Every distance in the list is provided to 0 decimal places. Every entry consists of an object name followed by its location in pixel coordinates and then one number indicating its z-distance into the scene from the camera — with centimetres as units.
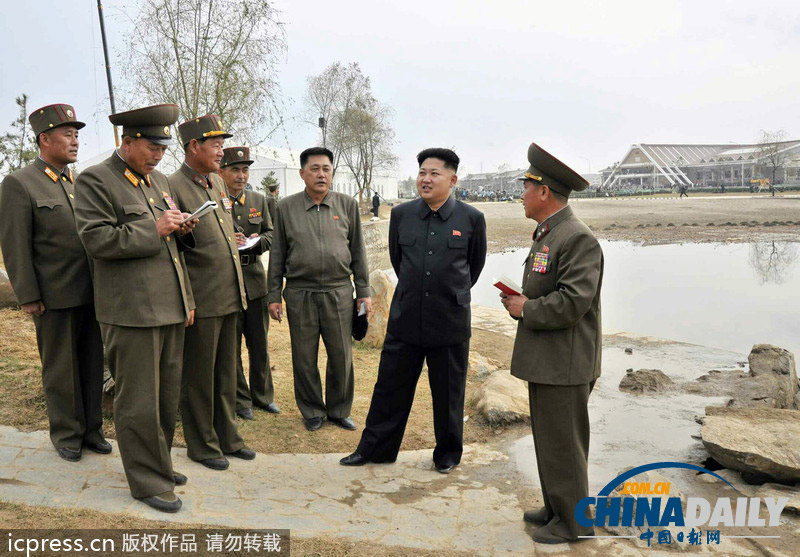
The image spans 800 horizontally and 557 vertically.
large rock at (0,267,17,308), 780
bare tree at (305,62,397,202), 3359
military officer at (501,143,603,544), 324
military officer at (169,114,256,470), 418
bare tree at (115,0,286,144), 916
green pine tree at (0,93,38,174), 1427
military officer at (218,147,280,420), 542
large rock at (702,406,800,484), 382
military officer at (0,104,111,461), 396
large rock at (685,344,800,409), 571
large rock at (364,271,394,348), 811
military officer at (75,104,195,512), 341
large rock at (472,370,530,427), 538
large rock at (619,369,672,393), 635
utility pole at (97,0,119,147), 909
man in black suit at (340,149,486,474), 422
